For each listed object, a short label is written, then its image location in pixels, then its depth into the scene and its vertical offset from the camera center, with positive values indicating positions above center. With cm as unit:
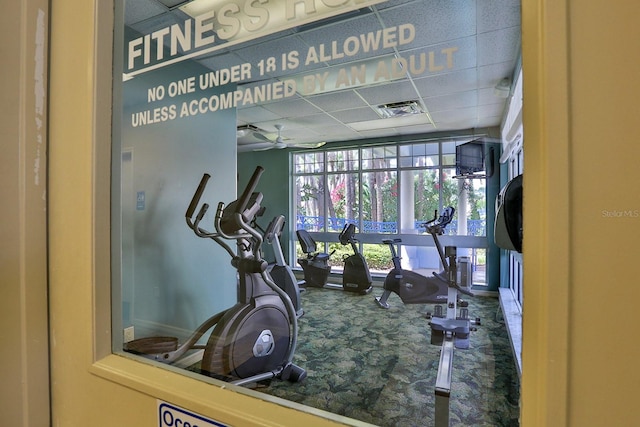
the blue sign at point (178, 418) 76 -52
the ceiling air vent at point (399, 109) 357 +127
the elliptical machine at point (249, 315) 233 -88
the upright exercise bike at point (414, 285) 416 -107
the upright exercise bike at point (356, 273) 477 -94
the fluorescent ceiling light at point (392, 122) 394 +120
